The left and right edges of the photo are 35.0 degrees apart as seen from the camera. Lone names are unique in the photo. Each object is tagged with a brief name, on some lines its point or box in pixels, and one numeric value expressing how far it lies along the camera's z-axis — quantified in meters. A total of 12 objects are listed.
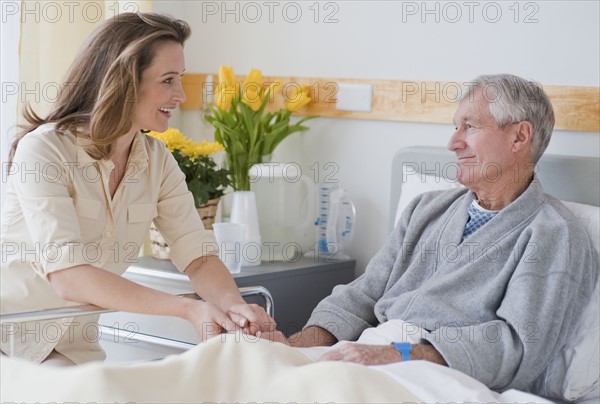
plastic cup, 2.85
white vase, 3.01
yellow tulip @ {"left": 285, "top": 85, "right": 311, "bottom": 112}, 3.18
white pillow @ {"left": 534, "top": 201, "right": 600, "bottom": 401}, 2.11
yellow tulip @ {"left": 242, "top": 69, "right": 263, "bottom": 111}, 3.17
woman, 2.04
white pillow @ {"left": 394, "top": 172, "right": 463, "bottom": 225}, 2.61
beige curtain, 2.94
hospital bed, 1.60
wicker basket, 3.00
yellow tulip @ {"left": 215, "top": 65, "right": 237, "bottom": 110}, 3.18
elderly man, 2.08
